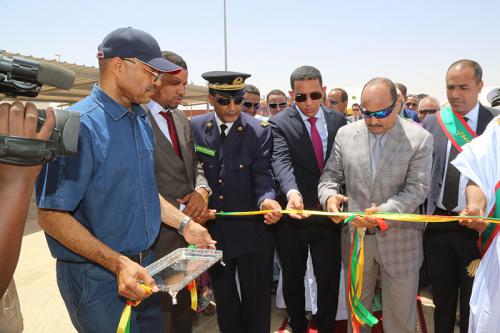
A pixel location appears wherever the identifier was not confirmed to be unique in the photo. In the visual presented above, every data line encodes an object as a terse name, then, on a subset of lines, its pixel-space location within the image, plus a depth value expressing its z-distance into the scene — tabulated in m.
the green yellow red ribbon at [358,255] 2.80
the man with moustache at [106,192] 1.81
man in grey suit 2.97
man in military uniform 3.31
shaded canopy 11.48
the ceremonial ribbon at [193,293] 2.29
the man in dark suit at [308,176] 3.61
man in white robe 2.54
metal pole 28.69
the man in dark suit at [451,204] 3.21
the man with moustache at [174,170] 2.93
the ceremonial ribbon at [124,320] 1.81
